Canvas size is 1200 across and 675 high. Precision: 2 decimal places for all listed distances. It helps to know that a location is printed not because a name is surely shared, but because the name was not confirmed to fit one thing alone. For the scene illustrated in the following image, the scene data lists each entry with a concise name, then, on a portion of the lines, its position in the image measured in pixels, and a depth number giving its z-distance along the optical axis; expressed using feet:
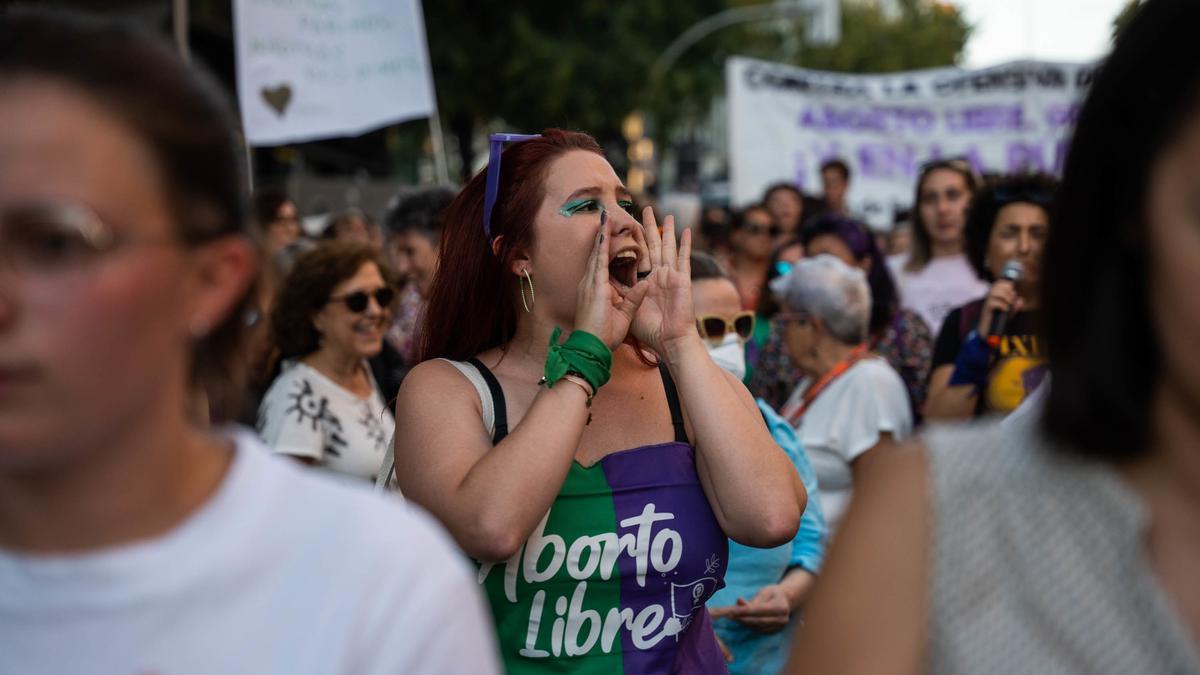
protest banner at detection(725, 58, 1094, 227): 36.60
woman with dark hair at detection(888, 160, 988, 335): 23.59
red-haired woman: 9.17
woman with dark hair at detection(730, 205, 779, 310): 28.35
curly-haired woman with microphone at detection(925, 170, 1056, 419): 15.96
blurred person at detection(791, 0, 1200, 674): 4.55
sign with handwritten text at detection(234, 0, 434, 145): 27.55
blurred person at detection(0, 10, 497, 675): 4.16
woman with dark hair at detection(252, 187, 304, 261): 26.13
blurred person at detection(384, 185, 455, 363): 24.40
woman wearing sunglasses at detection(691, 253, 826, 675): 13.10
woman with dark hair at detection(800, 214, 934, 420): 20.39
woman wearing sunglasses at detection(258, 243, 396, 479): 16.55
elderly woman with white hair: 16.35
